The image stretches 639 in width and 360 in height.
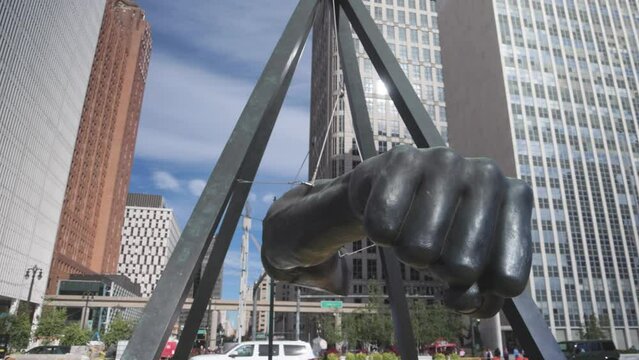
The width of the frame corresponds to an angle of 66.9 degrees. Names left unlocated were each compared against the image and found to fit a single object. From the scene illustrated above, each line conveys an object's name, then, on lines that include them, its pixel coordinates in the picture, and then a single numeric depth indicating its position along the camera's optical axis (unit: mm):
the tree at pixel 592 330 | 57906
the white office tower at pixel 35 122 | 53156
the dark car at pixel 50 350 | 28562
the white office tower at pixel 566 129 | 65369
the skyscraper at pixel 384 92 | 83062
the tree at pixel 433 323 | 54156
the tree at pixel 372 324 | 53406
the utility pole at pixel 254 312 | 28102
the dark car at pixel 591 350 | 29594
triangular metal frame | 5363
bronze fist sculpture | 3025
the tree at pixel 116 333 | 57281
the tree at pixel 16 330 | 43312
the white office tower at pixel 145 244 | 154500
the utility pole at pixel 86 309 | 62188
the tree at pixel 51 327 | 49875
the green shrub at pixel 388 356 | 23855
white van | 17773
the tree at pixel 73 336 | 49156
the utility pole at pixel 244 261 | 39281
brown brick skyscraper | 91375
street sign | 35594
